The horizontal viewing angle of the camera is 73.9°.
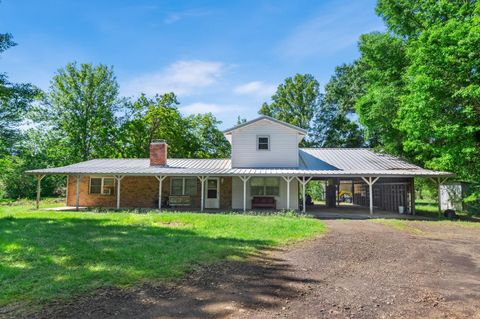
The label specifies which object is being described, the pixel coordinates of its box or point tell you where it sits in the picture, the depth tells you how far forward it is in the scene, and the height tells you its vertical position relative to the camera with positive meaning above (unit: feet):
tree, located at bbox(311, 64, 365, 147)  121.49 +28.79
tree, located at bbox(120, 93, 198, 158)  110.42 +19.61
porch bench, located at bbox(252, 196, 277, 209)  60.08 -3.03
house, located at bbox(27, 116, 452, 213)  57.36 +1.94
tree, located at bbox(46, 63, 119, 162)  116.78 +27.19
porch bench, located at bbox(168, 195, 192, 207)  63.57 -2.92
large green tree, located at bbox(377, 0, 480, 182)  49.67 +15.47
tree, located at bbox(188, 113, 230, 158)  122.31 +19.02
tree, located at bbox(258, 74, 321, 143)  131.13 +36.04
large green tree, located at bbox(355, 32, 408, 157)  66.23 +21.40
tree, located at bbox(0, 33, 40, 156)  46.70 +13.87
